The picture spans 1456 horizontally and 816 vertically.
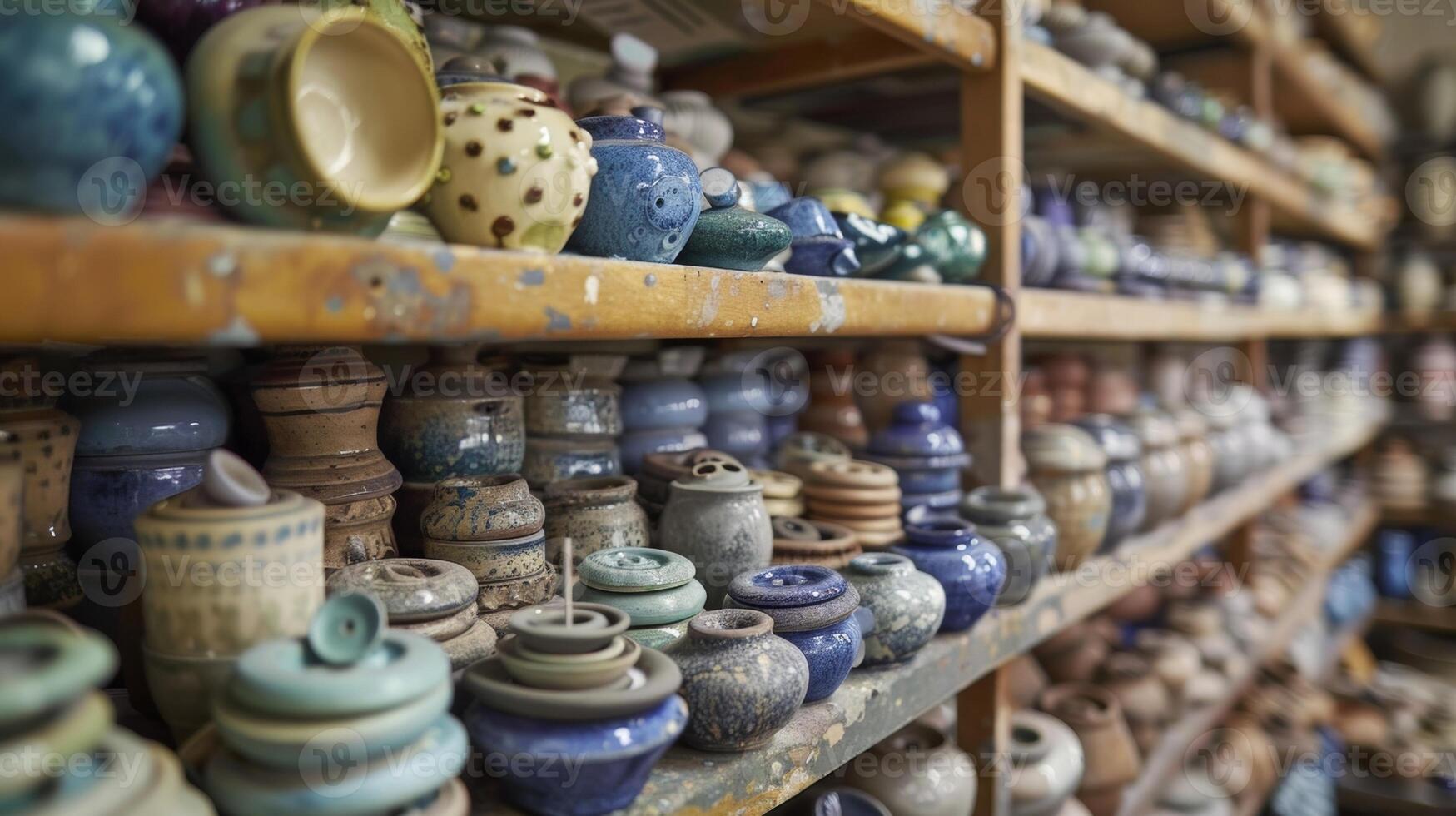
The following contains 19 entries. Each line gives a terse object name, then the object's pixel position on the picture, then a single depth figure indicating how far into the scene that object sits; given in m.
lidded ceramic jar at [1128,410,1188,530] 1.77
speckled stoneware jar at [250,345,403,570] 0.77
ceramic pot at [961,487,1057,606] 1.22
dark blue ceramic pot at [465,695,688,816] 0.62
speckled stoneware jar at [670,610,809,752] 0.73
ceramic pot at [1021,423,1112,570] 1.46
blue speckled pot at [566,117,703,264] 0.76
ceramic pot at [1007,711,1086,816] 1.39
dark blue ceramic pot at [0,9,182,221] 0.45
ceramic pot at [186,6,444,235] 0.55
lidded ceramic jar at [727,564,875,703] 0.83
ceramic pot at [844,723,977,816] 1.15
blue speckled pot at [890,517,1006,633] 1.08
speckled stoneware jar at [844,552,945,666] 0.97
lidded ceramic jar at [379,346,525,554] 0.88
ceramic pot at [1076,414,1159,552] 1.60
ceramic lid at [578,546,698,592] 0.79
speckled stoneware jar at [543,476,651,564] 0.93
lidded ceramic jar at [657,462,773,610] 0.94
